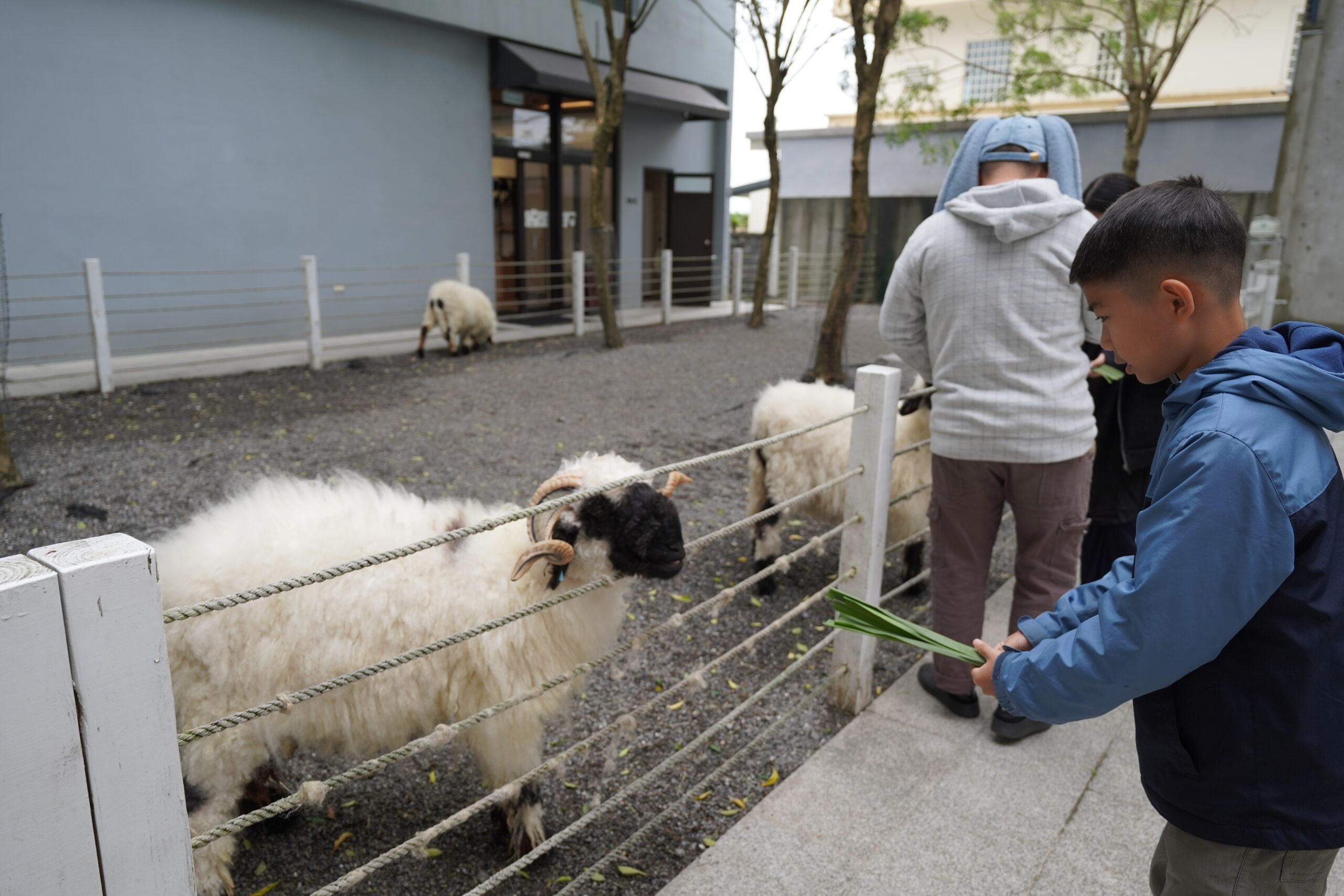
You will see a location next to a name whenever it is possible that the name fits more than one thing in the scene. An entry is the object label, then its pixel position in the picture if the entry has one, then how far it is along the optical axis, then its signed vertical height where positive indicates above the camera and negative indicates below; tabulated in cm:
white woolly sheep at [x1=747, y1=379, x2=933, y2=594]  455 -107
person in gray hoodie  286 -28
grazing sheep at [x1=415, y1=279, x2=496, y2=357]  1125 -61
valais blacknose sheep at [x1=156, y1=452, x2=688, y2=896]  241 -104
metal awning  1373 +322
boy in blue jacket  126 -47
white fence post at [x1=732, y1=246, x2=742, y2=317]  1802 -21
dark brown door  1902 +84
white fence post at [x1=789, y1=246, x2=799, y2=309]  1859 -12
